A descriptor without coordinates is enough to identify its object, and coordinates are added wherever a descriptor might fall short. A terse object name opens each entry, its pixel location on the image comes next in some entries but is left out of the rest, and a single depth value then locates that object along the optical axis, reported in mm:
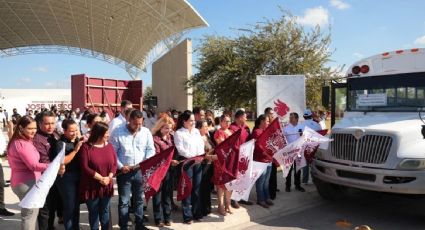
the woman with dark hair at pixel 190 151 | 6207
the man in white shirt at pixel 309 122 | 8797
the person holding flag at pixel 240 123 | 7285
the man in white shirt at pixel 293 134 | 8375
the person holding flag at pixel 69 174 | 5098
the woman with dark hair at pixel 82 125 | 10623
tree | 15359
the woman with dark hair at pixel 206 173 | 6566
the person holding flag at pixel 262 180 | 7270
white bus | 6109
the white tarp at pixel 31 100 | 39662
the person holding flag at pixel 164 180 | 6086
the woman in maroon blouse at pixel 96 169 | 4981
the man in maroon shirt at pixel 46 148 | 5310
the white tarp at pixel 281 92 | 10078
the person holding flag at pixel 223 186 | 6709
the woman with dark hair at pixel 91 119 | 6219
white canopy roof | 34938
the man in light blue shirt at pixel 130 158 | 5535
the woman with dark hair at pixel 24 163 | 4613
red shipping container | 14078
